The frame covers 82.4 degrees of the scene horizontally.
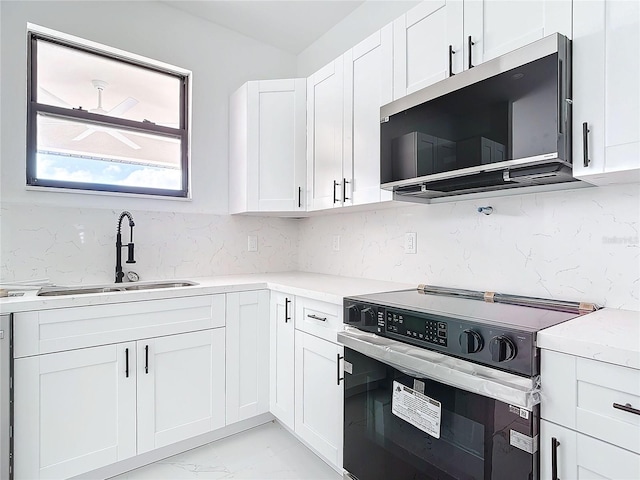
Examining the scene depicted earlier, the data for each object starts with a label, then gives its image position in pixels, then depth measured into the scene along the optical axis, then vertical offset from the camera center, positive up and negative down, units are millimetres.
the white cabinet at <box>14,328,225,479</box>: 1578 -786
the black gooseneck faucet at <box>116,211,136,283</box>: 2232 -86
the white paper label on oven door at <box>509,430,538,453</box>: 1002 -558
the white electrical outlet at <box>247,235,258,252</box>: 2854 -26
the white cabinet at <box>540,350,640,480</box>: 868 -451
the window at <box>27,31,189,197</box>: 2162 +762
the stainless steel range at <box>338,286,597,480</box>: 1038 -480
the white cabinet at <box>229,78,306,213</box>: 2494 +629
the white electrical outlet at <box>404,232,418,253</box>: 2102 -10
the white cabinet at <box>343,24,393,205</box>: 1885 +719
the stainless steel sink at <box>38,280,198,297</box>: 1986 -288
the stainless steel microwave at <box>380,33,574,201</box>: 1184 +427
